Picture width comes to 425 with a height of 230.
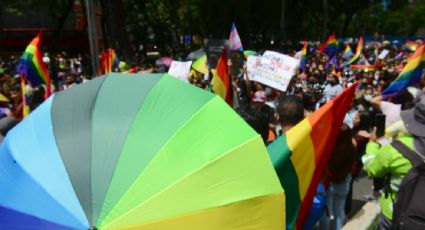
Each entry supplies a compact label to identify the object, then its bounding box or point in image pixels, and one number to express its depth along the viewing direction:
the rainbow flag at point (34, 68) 8.15
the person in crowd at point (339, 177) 4.30
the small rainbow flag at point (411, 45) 18.95
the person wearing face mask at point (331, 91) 7.87
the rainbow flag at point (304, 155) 2.56
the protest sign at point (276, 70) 6.77
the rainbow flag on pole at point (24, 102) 7.04
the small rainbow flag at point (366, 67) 16.02
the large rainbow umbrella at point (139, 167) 1.61
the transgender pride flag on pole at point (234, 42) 8.28
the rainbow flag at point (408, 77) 6.88
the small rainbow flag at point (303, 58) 12.65
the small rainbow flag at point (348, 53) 17.94
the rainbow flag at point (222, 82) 5.44
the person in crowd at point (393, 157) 2.50
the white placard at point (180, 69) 7.39
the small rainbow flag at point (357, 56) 16.05
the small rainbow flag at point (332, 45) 20.47
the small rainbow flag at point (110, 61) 10.54
